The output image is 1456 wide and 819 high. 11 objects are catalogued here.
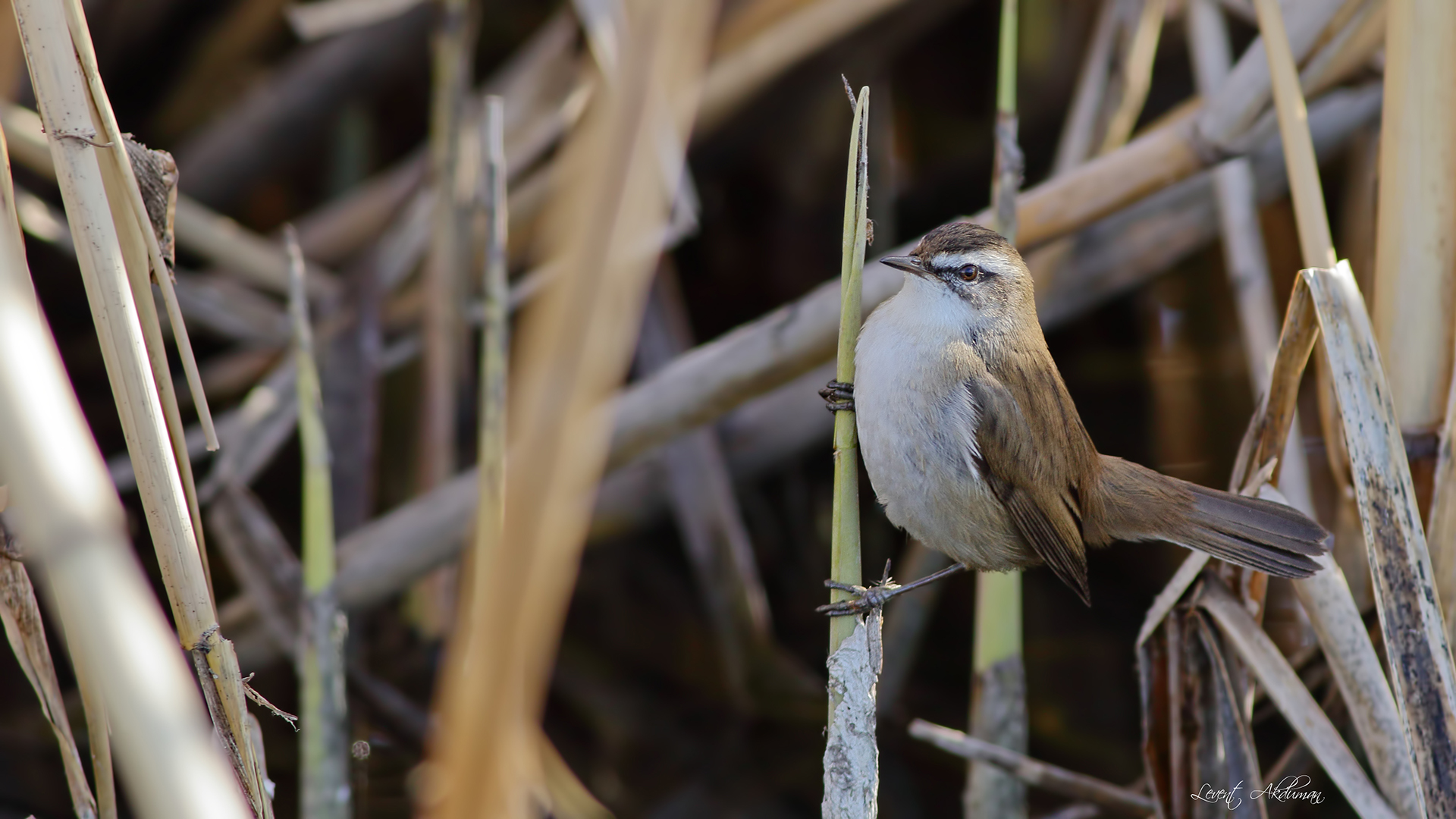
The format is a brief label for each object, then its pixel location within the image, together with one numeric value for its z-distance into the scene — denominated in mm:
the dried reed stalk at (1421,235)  4238
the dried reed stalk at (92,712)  3451
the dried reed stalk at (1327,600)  4285
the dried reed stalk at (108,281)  2939
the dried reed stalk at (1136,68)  6785
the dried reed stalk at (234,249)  7555
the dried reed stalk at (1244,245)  5539
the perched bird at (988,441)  4582
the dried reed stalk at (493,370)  4391
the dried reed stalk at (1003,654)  4922
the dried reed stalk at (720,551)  7246
